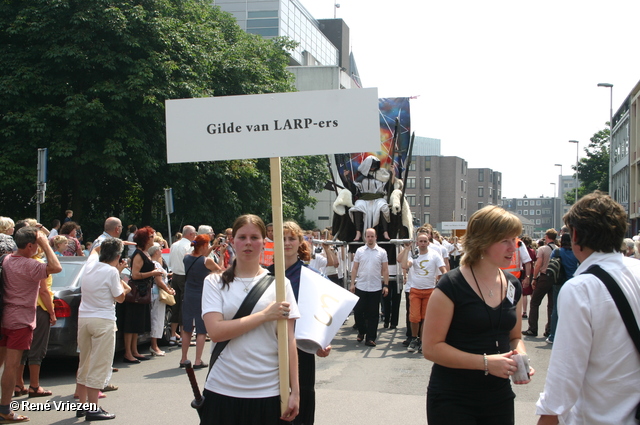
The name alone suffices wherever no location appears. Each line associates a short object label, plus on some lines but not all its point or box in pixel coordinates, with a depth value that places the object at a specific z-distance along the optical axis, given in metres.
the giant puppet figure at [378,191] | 14.25
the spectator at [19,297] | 6.45
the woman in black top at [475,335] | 3.36
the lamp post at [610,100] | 38.77
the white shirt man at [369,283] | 11.16
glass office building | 60.56
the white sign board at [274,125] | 3.77
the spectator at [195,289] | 8.78
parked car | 8.30
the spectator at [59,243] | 10.34
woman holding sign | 3.47
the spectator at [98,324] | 6.54
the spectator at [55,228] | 15.92
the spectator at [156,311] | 10.38
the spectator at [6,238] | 6.96
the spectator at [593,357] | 2.79
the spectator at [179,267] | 10.89
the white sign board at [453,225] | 41.60
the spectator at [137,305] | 9.59
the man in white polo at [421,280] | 10.43
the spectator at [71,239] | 12.77
